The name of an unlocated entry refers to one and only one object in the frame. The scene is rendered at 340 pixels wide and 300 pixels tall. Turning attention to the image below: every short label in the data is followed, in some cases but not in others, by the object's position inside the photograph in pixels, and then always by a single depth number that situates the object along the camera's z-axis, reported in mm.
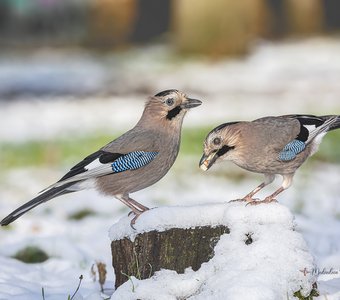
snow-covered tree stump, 9352
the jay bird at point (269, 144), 10695
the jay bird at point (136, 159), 11133
